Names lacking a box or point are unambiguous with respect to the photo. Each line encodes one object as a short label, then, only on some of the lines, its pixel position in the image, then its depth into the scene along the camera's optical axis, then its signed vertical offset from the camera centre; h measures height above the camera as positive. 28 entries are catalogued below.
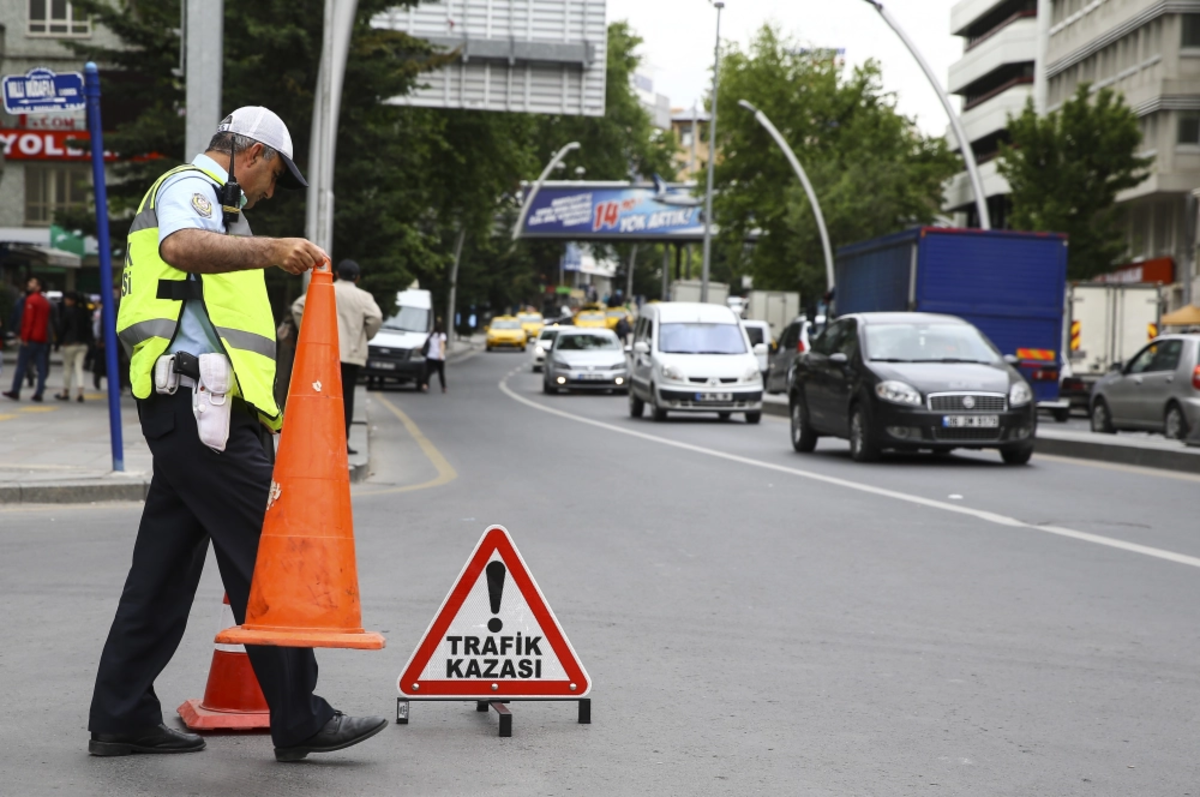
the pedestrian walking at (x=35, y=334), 25.38 -0.46
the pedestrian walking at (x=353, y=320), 15.48 -0.09
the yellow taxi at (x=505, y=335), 86.19 -1.08
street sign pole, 12.80 +0.52
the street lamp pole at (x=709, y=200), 56.78 +3.87
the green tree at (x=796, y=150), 65.56 +6.92
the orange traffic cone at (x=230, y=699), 5.39 -1.22
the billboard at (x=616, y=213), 81.06 +4.80
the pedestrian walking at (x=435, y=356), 39.31 -1.00
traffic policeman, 4.92 -0.32
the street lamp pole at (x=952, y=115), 31.64 +3.76
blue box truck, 26.25 +0.58
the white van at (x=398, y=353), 39.66 -0.96
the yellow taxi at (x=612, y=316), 82.41 -0.03
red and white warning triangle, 5.67 -1.07
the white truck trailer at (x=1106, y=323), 37.44 +0.10
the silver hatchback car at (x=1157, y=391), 24.48 -0.91
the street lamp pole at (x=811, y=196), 49.02 +3.69
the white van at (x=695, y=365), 28.20 -0.77
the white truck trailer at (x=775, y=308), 64.31 +0.45
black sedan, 17.59 -0.69
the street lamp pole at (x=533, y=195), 66.81 +5.17
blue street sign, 12.81 +1.54
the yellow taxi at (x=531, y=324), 93.75 -0.55
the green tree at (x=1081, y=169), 45.53 +4.13
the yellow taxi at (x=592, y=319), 76.48 -0.18
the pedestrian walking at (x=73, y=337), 25.67 -0.51
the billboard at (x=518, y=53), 37.69 +5.62
